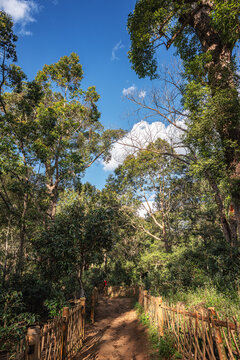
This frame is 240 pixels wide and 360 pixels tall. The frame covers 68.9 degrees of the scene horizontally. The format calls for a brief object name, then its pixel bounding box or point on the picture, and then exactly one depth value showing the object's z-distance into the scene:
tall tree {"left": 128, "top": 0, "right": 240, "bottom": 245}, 5.68
